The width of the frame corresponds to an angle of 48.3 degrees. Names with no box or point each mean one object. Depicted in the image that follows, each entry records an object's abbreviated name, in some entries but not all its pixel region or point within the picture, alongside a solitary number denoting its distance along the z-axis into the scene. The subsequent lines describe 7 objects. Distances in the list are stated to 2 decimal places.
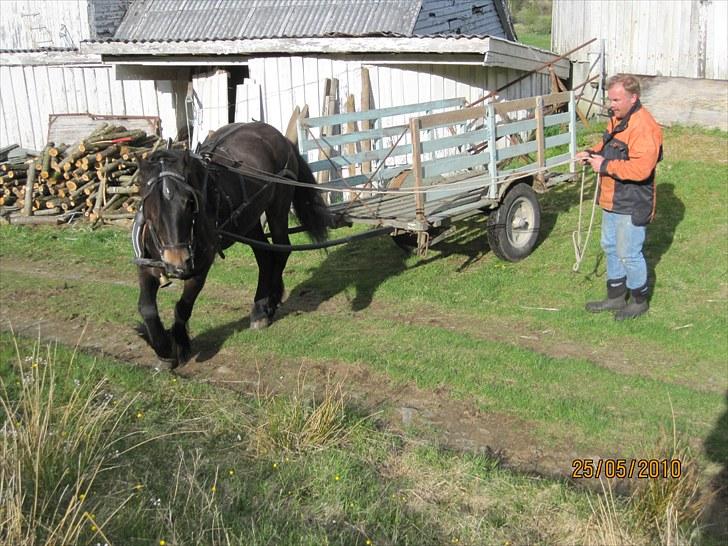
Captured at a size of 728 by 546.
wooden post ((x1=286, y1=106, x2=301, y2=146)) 12.83
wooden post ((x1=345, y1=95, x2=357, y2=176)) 11.39
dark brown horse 5.76
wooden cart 7.79
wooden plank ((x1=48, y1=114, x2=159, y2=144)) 15.61
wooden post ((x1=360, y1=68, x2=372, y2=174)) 13.18
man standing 6.98
